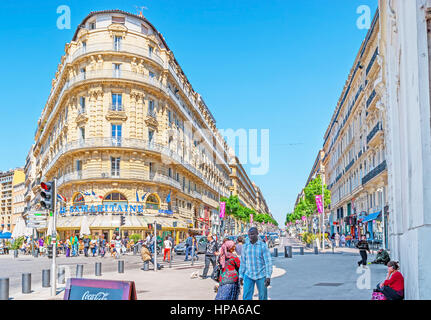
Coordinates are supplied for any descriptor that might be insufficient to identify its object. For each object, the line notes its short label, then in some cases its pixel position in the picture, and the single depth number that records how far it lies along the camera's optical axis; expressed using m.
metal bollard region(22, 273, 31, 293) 13.37
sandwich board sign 5.41
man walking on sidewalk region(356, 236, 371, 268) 20.06
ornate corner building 43.12
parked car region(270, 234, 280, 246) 51.83
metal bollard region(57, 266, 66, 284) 16.85
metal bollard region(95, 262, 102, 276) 18.20
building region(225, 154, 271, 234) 108.50
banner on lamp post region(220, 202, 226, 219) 61.74
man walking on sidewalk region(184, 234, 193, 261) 31.59
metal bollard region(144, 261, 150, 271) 20.70
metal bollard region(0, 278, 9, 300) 11.43
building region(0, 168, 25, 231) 123.06
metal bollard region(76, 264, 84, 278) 16.11
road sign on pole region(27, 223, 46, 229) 13.70
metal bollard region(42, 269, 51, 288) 14.92
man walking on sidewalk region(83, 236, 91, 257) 35.12
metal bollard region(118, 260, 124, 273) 19.56
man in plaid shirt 8.54
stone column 7.21
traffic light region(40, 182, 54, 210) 13.18
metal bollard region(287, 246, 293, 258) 28.71
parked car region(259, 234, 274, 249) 45.48
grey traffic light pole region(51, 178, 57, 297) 12.62
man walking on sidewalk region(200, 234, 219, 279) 17.30
